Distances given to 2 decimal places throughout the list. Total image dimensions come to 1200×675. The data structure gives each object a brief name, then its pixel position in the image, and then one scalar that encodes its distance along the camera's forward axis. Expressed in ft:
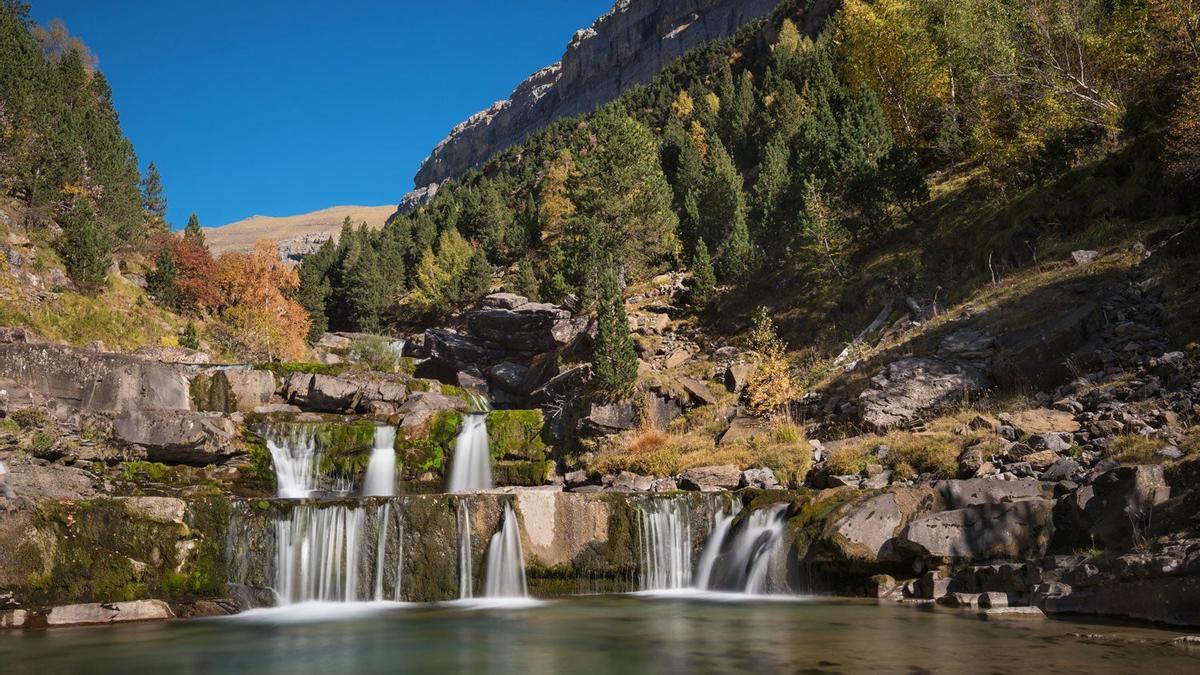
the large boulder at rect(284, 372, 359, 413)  108.17
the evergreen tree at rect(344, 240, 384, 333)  219.61
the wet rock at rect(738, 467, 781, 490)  71.10
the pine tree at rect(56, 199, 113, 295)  137.59
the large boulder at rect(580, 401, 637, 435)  98.63
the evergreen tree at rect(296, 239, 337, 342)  206.54
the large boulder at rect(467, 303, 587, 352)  148.36
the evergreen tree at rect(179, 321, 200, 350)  142.00
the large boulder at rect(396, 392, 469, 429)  98.81
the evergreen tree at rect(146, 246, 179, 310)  161.99
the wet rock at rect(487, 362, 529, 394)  148.50
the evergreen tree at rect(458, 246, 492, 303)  203.31
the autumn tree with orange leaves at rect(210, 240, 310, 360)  165.27
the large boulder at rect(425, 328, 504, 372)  160.97
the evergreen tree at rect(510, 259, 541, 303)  172.51
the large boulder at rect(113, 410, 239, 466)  82.28
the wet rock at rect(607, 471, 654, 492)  80.28
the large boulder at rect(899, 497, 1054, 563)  45.37
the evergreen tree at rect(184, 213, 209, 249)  192.54
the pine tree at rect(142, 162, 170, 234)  196.80
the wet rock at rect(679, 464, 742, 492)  73.36
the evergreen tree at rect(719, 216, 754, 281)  142.31
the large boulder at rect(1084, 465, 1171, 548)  40.14
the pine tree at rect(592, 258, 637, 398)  100.48
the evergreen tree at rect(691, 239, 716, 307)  141.69
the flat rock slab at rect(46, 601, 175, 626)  51.24
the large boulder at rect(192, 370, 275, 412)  102.17
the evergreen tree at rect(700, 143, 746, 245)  166.20
